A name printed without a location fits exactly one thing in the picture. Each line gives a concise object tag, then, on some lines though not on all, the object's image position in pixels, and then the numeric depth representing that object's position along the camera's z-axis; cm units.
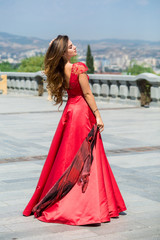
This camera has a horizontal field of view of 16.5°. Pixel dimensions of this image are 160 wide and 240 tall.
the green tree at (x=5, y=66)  7881
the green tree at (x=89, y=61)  12625
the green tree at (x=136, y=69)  15312
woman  517
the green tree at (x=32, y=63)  10769
